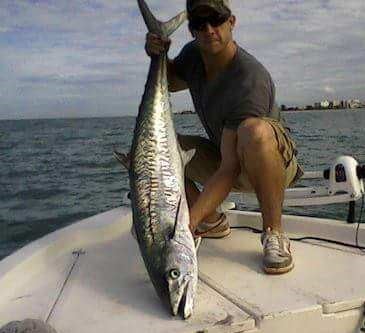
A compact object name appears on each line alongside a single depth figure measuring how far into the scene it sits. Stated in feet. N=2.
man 9.57
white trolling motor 11.48
